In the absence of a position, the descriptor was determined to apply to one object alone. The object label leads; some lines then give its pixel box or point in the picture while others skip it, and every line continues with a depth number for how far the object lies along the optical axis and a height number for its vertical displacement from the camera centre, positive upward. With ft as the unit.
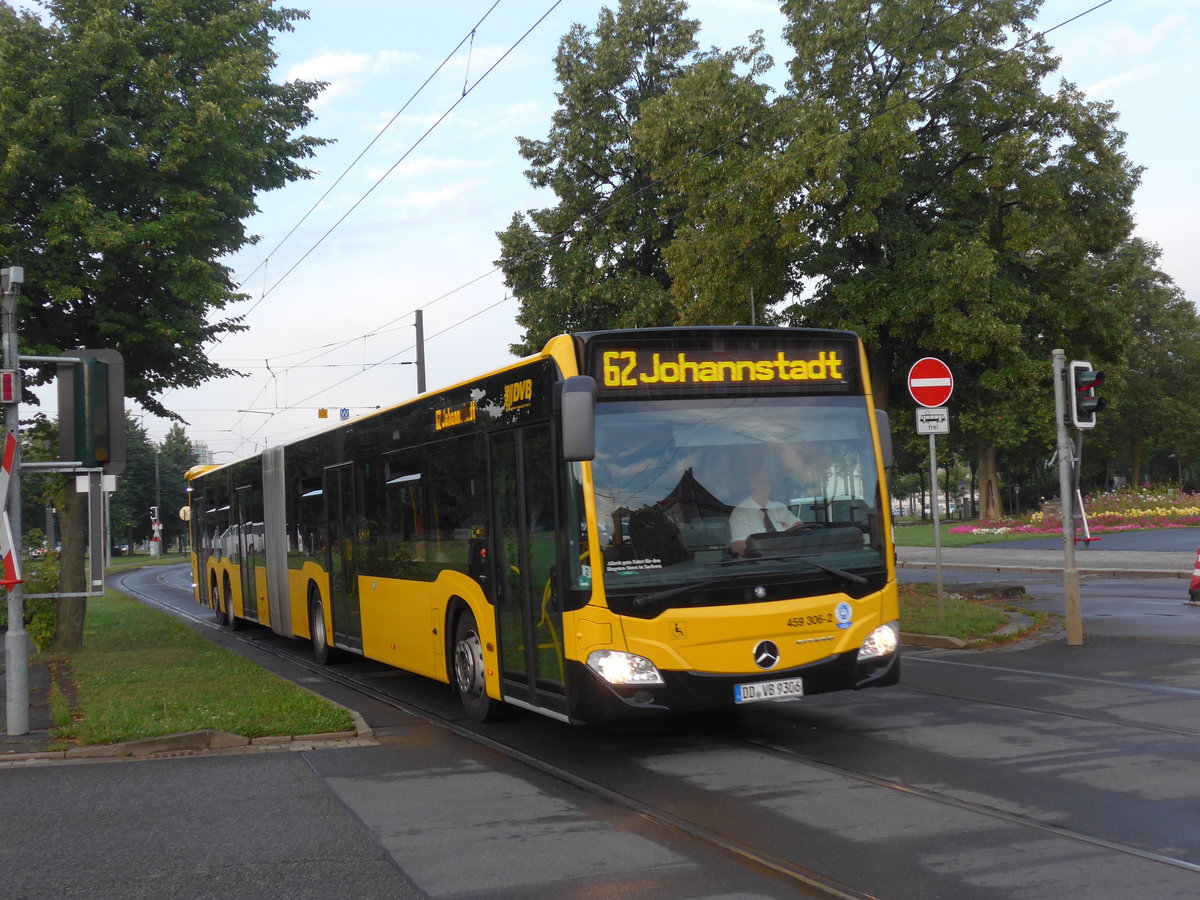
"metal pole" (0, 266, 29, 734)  31.91 -0.93
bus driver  25.84 +0.06
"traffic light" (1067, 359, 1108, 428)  42.32 +3.79
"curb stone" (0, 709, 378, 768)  29.09 -4.87
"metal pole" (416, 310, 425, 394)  106.11 +16.08
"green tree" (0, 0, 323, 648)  47.65 +15.67
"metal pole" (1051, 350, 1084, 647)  42.34 -0.58
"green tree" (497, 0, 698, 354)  98.29 +27.94
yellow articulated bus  25.09 -0.01
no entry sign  47.33 +4.98
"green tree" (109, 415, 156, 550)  306.55 +16.36
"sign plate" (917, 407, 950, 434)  46.74 +3.46
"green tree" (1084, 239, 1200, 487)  196.13 +20.51
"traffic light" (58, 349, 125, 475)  32.19 +3.72
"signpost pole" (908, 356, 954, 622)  46.96 +4.58
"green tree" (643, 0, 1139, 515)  57.72 +15.62
